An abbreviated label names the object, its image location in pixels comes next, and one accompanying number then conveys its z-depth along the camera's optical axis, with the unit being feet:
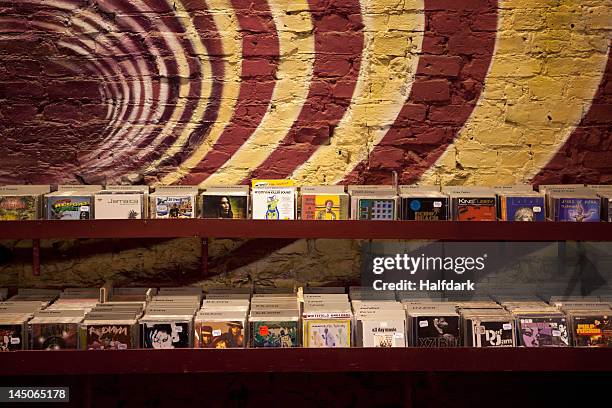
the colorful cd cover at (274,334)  10.90
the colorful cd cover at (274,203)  11.39
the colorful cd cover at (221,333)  10.91
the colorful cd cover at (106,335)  10.86
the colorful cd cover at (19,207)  11.30
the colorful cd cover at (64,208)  11.30
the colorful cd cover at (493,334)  11.02
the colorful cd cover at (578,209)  11.29
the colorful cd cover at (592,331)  11.07
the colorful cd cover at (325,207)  11.35
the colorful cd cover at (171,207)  11.38
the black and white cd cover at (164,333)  10.87
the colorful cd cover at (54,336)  10.85
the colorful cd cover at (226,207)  11.34
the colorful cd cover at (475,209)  11.33
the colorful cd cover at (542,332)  11.05
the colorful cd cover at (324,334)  10.98
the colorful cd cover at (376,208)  11.30
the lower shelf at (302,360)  10.79
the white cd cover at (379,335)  11.00
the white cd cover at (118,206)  11.31
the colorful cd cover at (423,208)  11.30
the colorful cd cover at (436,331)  11.03
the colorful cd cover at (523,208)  11.35
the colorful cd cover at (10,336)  10.82
